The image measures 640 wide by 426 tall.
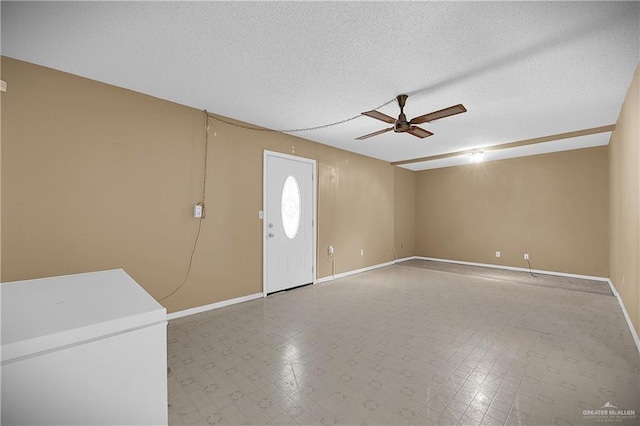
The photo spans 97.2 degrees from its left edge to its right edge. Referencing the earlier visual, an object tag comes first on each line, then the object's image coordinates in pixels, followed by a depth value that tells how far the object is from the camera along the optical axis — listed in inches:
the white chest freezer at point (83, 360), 30.8
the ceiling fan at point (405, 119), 107.8
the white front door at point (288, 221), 169.3
